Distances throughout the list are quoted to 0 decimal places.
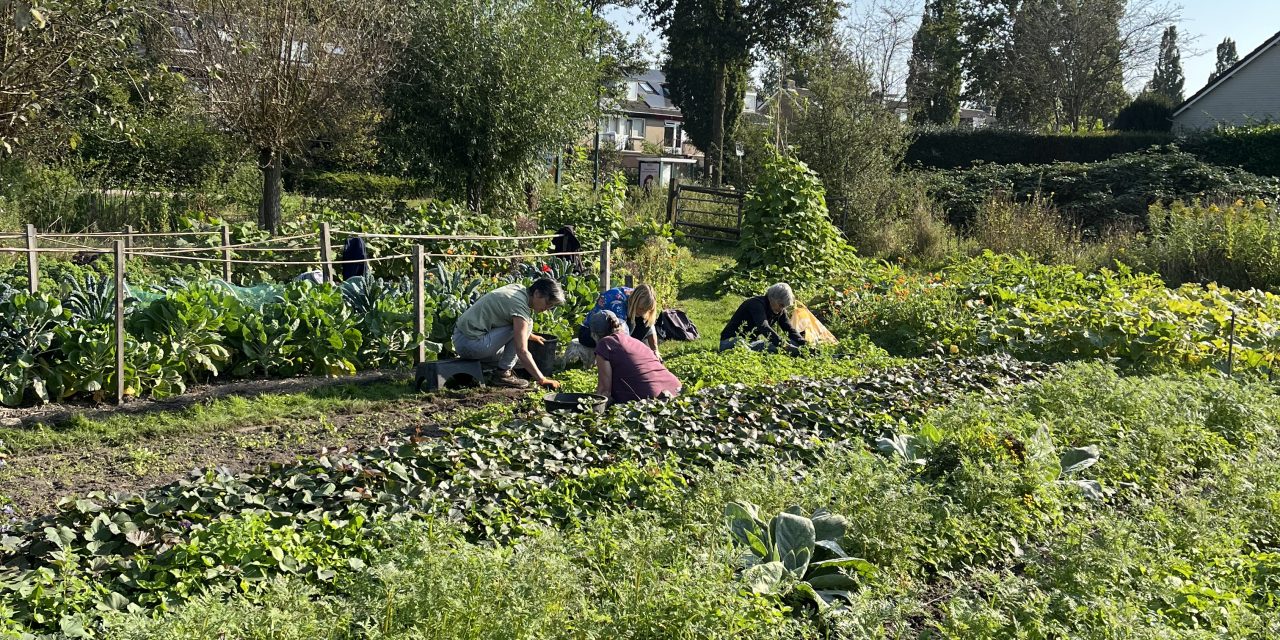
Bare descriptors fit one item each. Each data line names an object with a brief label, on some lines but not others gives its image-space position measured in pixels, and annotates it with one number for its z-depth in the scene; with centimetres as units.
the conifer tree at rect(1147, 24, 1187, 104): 6675
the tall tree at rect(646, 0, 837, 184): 2734
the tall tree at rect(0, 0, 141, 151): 885
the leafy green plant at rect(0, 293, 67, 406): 646
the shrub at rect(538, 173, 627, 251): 1341
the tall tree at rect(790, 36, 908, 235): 1716
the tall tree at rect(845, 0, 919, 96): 3075
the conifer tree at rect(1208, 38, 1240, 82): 8580
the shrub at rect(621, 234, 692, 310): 1162
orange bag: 921
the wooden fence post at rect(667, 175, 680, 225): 1888
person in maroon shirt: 630
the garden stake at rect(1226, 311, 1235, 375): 778
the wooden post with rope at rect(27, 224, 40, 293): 859
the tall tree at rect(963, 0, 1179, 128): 3875
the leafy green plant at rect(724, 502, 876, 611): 349
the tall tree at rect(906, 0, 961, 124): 3862
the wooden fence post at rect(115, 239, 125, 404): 667
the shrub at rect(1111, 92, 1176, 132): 3341
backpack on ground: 991
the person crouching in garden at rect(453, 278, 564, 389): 750
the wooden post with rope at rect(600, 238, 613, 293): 981
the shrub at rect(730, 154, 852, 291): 1325
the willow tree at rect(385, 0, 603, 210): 1579
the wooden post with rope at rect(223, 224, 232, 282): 1005
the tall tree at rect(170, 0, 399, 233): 1497
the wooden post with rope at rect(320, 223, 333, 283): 982
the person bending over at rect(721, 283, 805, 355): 841
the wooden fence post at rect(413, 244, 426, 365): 798
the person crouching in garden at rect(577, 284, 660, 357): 748
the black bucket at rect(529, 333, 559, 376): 812
